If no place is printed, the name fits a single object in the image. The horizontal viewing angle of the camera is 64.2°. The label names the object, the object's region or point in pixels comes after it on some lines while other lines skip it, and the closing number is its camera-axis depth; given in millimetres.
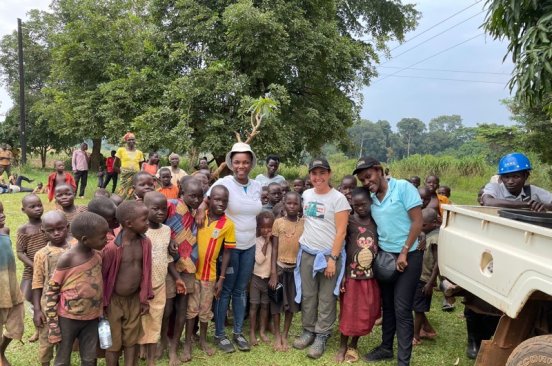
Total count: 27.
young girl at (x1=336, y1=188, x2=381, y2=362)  3721
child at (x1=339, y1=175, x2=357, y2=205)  5129
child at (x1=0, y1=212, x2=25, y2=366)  3133
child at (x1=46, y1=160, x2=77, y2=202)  7582
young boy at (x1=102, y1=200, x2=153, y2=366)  2912
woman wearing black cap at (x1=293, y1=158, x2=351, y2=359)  3734
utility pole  19031
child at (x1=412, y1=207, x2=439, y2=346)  4164
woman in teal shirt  3461
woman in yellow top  8695
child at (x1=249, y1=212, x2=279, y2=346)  4117
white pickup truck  2236
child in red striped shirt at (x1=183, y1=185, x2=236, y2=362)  3668
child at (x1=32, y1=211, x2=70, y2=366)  2994
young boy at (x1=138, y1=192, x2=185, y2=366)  3211
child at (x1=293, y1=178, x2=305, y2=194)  6315
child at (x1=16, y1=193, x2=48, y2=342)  3488
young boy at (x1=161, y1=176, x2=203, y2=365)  3521
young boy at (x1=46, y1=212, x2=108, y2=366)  2641
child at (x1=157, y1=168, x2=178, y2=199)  6129
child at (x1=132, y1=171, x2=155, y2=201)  3740
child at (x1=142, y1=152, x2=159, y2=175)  7957
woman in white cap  3807
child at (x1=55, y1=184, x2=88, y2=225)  3768
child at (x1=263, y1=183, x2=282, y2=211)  5031
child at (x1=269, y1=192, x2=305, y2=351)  4102
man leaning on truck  3783
